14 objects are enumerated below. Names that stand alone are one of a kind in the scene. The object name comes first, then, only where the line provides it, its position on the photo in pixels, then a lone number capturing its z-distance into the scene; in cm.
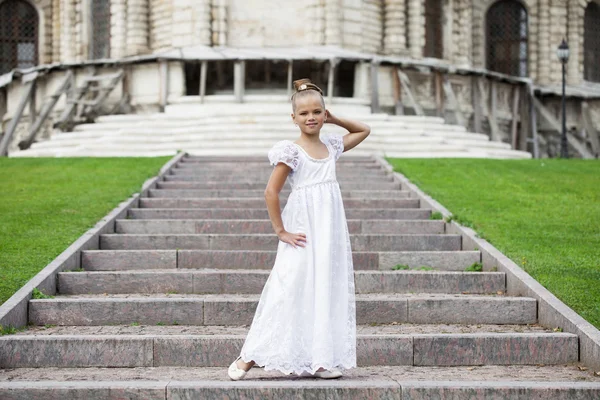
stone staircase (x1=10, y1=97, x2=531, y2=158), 2194
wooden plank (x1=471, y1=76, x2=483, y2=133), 2919
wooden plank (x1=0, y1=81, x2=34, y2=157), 2512
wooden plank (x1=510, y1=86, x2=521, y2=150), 3103
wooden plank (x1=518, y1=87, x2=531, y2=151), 3155
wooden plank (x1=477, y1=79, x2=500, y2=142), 2959
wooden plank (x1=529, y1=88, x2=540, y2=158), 3030
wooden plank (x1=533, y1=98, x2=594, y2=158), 3109
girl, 589
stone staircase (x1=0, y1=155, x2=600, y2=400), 600
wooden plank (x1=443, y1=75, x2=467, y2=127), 2791
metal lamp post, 2650
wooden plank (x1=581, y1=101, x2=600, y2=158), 3441
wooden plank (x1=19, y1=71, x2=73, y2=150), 2541
